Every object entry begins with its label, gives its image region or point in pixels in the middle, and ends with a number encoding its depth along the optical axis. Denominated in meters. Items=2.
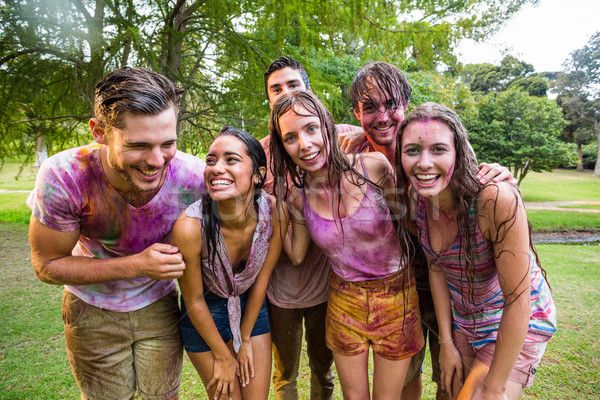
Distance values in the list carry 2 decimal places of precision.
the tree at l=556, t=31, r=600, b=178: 23.73
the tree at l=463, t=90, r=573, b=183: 17.00
